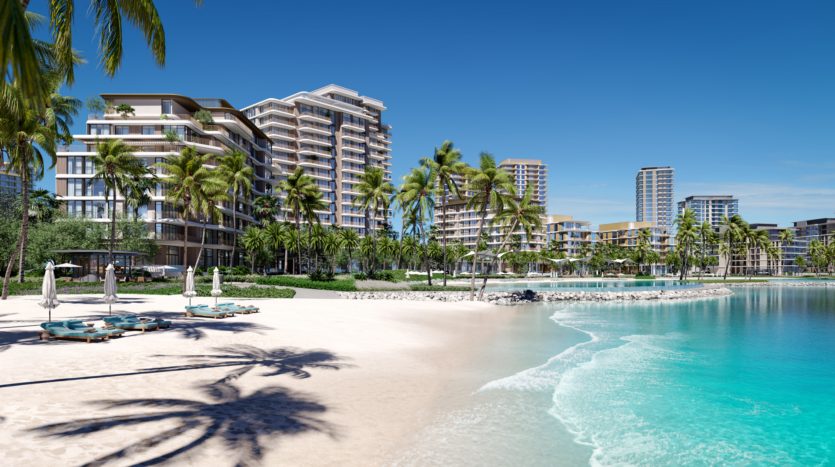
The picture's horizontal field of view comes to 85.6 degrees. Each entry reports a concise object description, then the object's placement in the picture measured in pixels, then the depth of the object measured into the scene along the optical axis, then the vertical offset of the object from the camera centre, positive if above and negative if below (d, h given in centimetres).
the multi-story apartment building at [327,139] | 9969 +2447
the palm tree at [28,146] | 2324 +525
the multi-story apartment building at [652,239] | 15138 +322
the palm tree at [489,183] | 3481 +491
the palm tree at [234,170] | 5200 +852
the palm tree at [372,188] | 5066 +640
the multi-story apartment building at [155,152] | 5759 +1191
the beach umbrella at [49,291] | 1290 -140
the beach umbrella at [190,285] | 1925 -180
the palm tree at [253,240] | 6861 +58
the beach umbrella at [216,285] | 2071 -196
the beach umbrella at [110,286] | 1581 -157
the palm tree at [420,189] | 4334 +550
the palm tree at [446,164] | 4225 +762
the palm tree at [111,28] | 992 +488
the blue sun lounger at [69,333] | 1219 -248
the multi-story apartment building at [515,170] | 19450 +3266
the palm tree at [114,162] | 3769 +692
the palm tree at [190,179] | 3662 +536
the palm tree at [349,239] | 8019 +98
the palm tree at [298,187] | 5272 +675
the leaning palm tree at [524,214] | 3809 +273
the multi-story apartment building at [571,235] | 14475 +362
